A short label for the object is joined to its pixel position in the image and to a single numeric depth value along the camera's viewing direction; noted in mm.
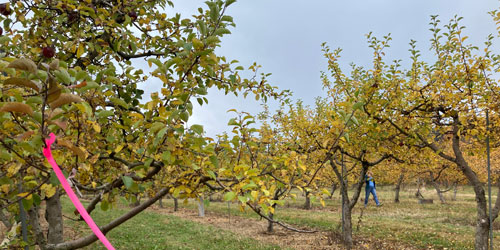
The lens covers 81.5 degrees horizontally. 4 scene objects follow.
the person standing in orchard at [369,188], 17578
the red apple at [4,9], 2281
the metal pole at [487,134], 5492
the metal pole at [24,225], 3573
